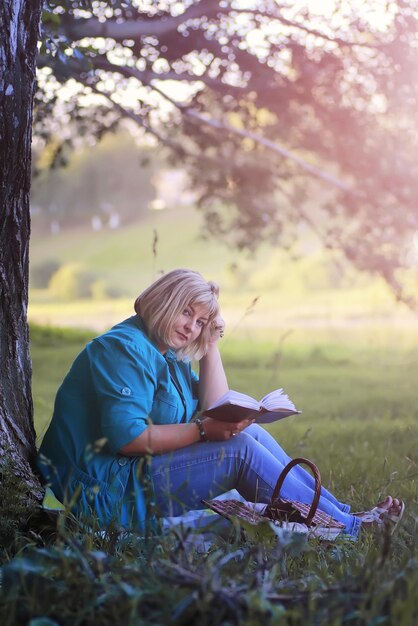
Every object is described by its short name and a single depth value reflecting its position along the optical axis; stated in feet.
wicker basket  21.88
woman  22.44
